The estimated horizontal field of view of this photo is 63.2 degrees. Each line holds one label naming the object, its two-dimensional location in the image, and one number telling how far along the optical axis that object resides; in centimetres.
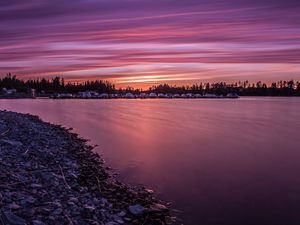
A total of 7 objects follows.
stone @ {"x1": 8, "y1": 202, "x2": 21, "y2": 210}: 574
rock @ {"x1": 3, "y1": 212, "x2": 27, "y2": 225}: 521
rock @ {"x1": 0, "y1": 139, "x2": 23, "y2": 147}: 1156
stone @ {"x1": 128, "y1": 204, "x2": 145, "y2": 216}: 687
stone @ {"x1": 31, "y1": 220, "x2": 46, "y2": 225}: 536
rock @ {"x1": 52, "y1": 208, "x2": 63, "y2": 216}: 595
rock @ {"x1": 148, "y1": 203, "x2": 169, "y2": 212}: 721
